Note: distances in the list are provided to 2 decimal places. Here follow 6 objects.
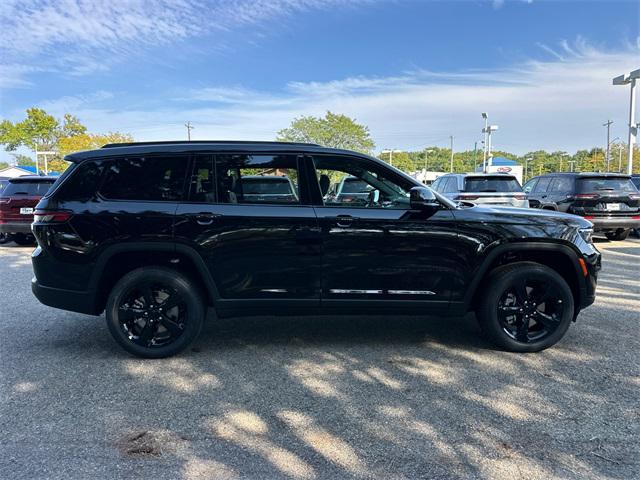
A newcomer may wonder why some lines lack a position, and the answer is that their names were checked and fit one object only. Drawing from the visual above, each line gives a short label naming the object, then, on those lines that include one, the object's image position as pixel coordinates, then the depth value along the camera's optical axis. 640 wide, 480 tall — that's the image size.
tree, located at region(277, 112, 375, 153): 56.31
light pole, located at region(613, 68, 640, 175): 20.36
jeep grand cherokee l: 4.04
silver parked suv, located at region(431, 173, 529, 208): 11.06
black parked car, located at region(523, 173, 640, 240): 10.89
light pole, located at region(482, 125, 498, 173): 41.19
